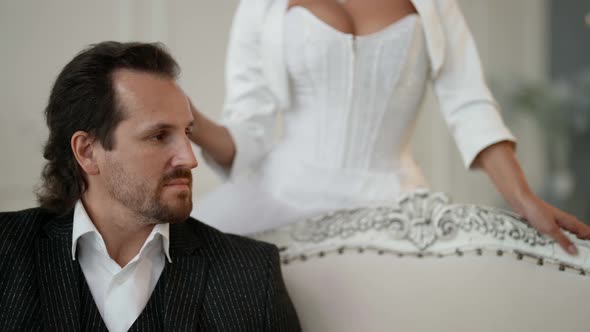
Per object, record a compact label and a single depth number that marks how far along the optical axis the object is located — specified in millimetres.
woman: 1712
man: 1299
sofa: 1378
